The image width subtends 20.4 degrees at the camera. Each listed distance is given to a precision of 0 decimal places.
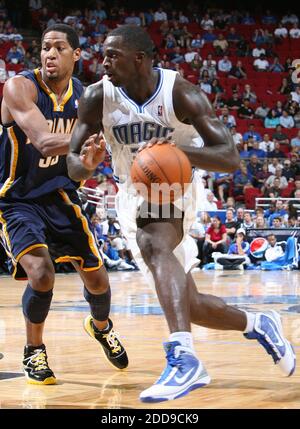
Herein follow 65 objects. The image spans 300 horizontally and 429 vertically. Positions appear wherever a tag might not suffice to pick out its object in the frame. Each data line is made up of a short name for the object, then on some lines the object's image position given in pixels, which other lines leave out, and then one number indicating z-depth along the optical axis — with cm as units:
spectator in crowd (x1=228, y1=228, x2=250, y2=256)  1656
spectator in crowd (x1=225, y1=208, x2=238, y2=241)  1691
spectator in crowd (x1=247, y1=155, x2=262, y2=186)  1928
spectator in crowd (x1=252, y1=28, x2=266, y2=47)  2464
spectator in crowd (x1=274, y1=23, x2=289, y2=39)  2488
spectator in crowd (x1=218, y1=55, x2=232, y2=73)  2342
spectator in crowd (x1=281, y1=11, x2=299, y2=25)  2580
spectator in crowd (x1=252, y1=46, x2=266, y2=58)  2408
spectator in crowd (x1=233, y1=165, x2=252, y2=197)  1880
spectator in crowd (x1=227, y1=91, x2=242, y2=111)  2191
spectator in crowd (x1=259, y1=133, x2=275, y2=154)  2017
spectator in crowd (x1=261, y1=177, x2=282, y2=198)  1839
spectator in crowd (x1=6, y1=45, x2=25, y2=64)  2130
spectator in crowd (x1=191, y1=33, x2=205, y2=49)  2430
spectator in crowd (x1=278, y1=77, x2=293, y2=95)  2277
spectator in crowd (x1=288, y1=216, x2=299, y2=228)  1689
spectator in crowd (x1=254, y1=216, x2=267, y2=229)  1689
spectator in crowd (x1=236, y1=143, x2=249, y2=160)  2002
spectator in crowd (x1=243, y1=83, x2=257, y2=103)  2236
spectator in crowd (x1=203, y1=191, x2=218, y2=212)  1775
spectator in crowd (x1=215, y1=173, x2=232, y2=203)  1858
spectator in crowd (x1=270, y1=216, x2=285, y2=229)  1702
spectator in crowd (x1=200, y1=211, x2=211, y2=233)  1719
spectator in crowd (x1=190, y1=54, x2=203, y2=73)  2286
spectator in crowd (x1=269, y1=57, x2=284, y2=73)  2369
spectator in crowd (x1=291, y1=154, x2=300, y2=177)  1901
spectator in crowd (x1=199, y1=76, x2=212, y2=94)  2210
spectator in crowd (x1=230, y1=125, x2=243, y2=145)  2028
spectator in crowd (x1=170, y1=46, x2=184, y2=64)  2324
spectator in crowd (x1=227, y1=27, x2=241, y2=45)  2470
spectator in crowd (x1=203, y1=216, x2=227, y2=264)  1669
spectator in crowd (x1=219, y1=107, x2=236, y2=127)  2067
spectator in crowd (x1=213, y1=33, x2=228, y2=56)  2409
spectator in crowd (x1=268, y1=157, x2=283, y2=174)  1927
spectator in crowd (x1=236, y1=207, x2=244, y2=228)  1708
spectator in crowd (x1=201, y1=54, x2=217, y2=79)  2273
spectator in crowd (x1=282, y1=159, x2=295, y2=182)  1898
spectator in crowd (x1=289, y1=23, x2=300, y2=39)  2480
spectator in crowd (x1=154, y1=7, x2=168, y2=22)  2520
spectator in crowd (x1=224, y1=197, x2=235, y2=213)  1755
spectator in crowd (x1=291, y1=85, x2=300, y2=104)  2216
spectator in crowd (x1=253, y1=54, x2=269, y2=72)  2370
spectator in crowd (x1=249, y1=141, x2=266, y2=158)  1997
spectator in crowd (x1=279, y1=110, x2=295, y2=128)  2158
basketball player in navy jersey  461
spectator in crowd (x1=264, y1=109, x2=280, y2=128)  2172
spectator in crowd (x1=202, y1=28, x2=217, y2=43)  2473
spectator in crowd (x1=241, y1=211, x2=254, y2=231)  1691
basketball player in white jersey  377
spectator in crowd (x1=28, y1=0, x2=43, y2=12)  2475
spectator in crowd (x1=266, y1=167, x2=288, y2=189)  1875
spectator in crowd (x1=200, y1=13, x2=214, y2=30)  2519
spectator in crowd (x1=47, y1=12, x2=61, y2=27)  2379
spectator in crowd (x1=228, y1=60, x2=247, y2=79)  2334
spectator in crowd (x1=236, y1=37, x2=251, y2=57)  2422
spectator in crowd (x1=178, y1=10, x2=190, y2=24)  2542
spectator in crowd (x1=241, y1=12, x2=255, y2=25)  2550
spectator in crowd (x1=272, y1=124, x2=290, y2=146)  2081
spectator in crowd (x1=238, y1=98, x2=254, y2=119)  2183
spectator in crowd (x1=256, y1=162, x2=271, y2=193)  1908
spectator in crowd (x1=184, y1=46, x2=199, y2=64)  2355
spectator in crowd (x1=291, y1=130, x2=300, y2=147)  2053
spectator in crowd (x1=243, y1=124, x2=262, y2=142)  2069
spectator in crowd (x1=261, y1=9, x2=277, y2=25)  2587
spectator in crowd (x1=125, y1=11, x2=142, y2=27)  2468
